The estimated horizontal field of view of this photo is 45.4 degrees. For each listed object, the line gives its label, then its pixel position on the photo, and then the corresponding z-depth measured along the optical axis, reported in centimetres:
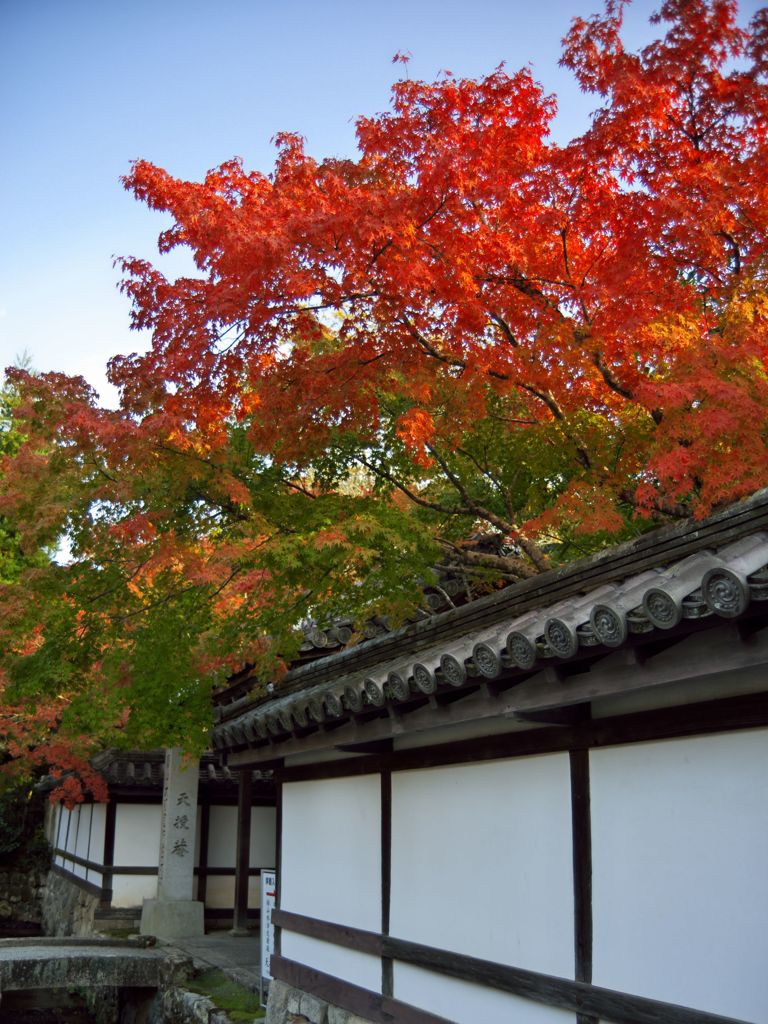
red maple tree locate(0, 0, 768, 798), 937
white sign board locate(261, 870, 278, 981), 1156
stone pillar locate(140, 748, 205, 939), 1717
